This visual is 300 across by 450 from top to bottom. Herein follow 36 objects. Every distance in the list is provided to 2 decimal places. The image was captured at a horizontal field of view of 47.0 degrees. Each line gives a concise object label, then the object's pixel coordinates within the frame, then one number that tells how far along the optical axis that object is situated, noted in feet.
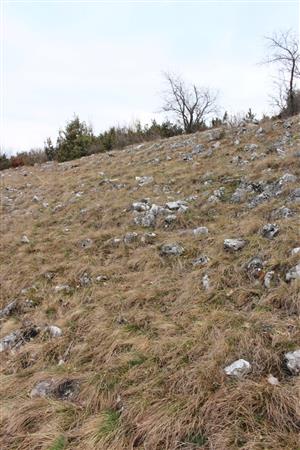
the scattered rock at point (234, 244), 16.96
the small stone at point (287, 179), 22.13
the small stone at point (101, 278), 18.40
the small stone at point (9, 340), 14.89
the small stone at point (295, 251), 14.29
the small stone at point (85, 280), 18.53
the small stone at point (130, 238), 21.75
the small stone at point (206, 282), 15.06
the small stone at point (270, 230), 16.71
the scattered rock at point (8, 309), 17.63
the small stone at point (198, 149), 38.97
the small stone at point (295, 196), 19.48
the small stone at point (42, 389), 11.71
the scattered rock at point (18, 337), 14.93
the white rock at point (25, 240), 26.27
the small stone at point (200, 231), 20.01
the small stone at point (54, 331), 14.94
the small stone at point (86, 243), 22.68
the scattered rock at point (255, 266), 14.75
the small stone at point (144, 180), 32.34
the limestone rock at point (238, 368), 10.13
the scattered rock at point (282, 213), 18.26
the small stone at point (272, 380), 9.57
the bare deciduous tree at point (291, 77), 53.07
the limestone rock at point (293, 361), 9.78
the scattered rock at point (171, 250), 18.65
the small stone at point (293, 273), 13.23
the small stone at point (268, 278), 13.76
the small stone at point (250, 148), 32.52
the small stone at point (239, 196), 23.18
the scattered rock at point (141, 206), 25.71
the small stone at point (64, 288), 18.31
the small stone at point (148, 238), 21.15
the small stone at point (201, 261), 16.91
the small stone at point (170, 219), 22.62
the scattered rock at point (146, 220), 23.36
